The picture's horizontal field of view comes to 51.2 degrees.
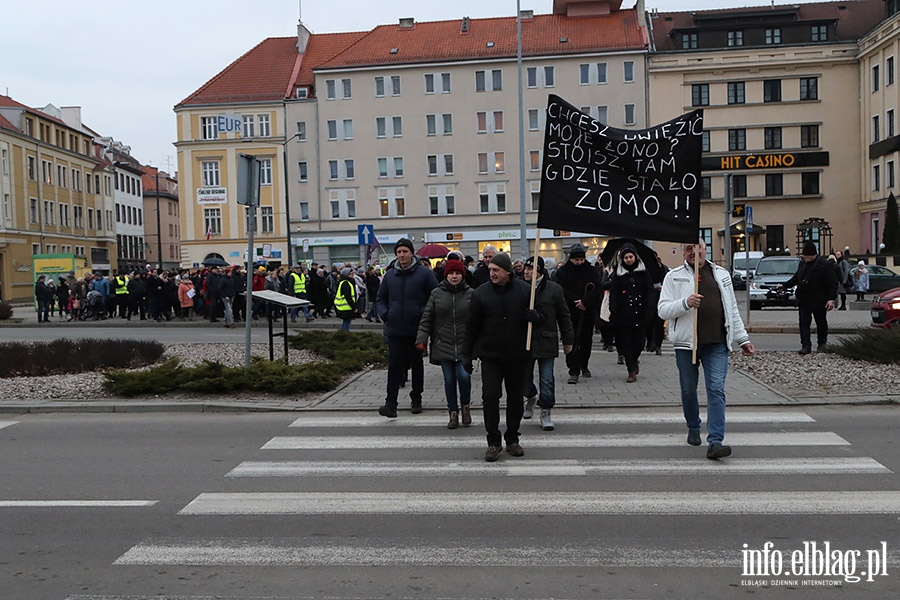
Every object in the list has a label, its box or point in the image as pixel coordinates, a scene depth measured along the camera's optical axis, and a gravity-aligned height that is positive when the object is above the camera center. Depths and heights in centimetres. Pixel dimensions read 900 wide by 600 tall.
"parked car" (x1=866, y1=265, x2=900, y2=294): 3819 -102
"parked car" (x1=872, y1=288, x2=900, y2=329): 1805 -108
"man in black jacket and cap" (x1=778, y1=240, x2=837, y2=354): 1491 -56
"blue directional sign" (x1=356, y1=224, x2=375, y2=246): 2794 +98
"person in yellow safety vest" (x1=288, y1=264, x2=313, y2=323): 2822 -38
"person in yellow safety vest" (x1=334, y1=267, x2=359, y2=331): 1936 -63
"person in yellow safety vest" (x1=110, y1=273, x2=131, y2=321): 3119 -52
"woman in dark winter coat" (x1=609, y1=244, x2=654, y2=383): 1286 -63
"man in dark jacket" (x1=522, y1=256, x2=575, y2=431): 920 -70
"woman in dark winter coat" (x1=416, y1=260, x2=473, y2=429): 980 -67
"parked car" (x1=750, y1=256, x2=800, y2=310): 3100 -80
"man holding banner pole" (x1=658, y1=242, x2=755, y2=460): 799 -59
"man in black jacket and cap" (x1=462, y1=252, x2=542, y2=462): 803 -64
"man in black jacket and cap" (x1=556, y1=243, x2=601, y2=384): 1282 -37
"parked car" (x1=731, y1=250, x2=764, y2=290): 4381 -48
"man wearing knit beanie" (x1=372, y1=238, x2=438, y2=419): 1060 -47
